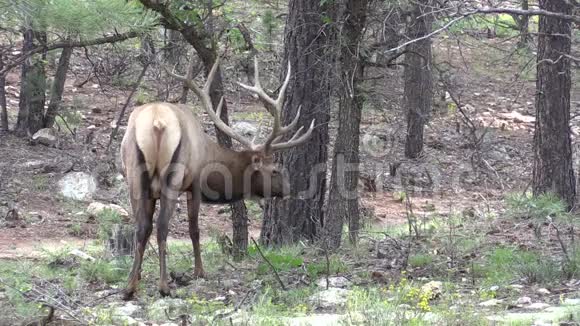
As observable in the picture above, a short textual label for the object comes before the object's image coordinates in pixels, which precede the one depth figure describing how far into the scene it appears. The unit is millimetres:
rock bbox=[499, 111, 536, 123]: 49906
